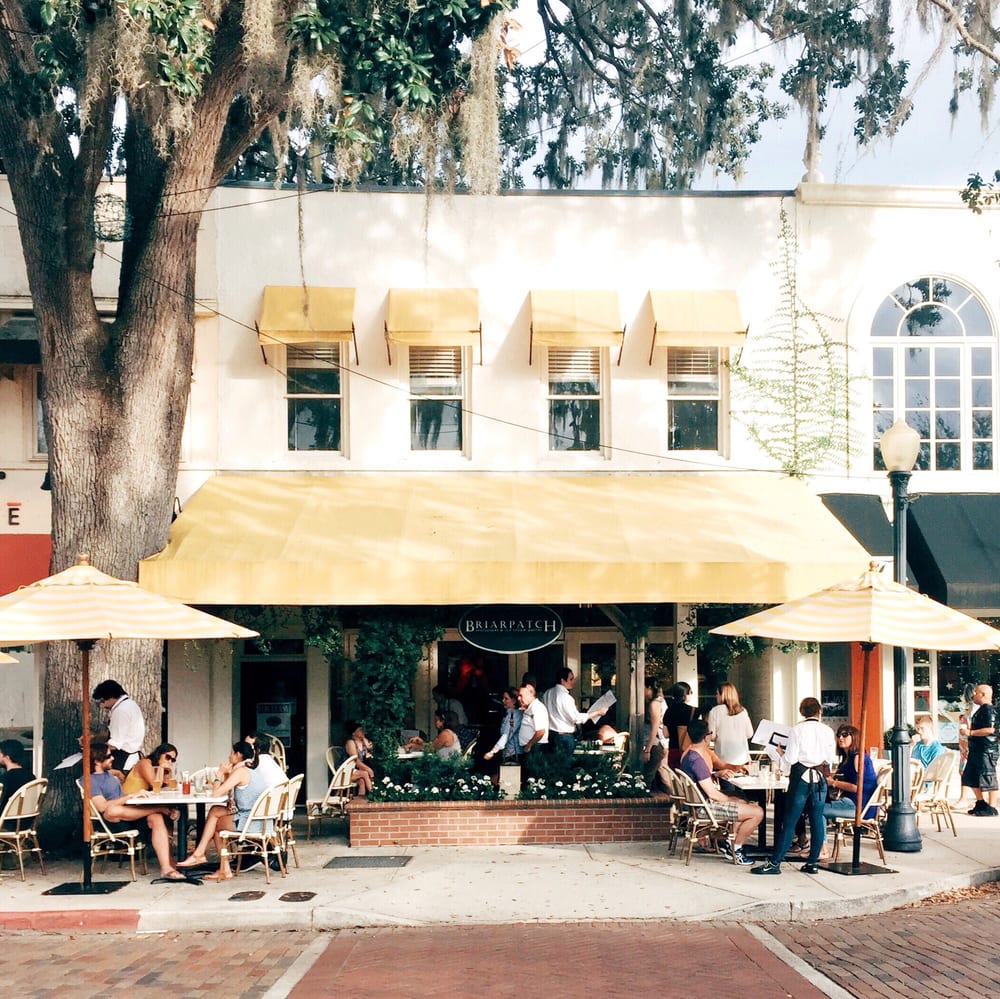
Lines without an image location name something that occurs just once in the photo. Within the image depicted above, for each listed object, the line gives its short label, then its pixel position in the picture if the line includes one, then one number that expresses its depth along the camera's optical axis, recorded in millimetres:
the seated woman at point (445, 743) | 13641
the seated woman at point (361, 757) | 14055
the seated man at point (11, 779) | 13227
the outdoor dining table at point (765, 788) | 11617
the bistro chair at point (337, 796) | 13898
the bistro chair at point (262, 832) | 11086
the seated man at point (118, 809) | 11117
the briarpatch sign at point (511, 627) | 15023
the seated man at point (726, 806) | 11742
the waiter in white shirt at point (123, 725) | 12000
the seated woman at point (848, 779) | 11672
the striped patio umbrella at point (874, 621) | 10922
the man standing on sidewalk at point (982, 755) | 14695
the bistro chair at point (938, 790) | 13359
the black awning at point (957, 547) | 15070
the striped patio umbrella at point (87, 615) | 10203
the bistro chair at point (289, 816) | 11500
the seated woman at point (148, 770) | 11672
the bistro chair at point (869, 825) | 11625
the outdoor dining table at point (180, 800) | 11078
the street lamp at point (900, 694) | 12258
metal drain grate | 11938
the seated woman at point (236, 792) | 11102
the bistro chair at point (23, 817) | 11375
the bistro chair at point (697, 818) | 11625
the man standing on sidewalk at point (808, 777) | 11133
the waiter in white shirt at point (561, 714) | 13883
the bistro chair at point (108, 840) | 11188
